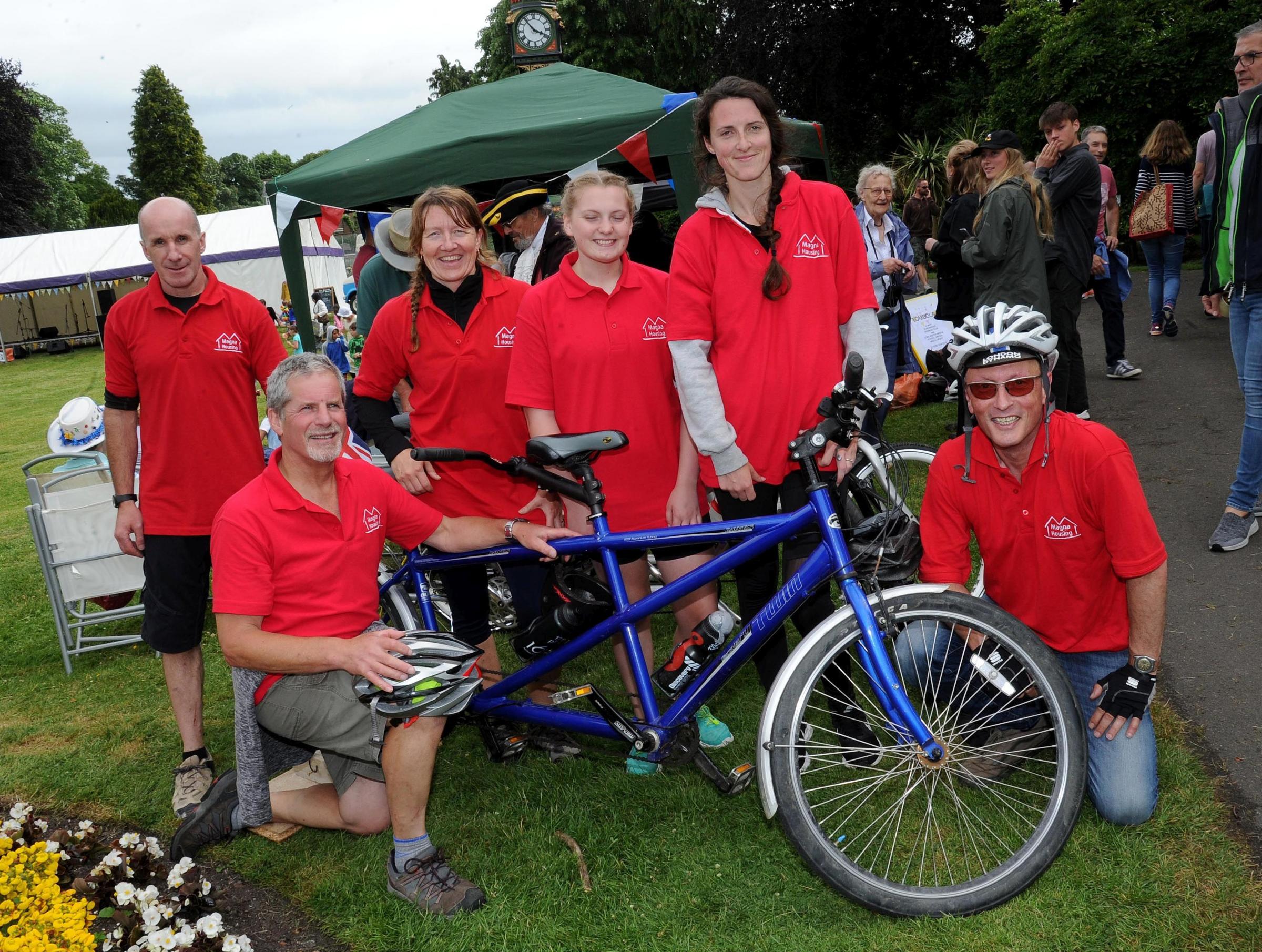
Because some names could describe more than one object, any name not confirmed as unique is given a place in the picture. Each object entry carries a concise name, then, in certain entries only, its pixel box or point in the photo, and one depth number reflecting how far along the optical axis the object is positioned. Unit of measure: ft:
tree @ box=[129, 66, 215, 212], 211.82
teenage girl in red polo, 10.31
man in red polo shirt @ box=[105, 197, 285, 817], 11.51
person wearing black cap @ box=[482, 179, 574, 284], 16.15
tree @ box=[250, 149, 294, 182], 391.71
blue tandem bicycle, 8.23
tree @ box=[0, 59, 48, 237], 128.88
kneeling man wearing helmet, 8.80
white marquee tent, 88.99
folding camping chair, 16.75
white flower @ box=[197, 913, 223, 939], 8.14
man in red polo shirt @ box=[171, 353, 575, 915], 9.14
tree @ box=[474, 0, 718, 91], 99.14
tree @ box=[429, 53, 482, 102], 173.68
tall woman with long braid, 9.76
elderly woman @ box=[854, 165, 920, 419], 23.03
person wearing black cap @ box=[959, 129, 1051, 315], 17.48
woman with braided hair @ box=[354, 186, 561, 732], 11.16
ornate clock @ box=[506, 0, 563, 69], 30.78
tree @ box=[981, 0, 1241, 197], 41.75
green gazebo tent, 20.08
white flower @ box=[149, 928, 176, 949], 7.40
